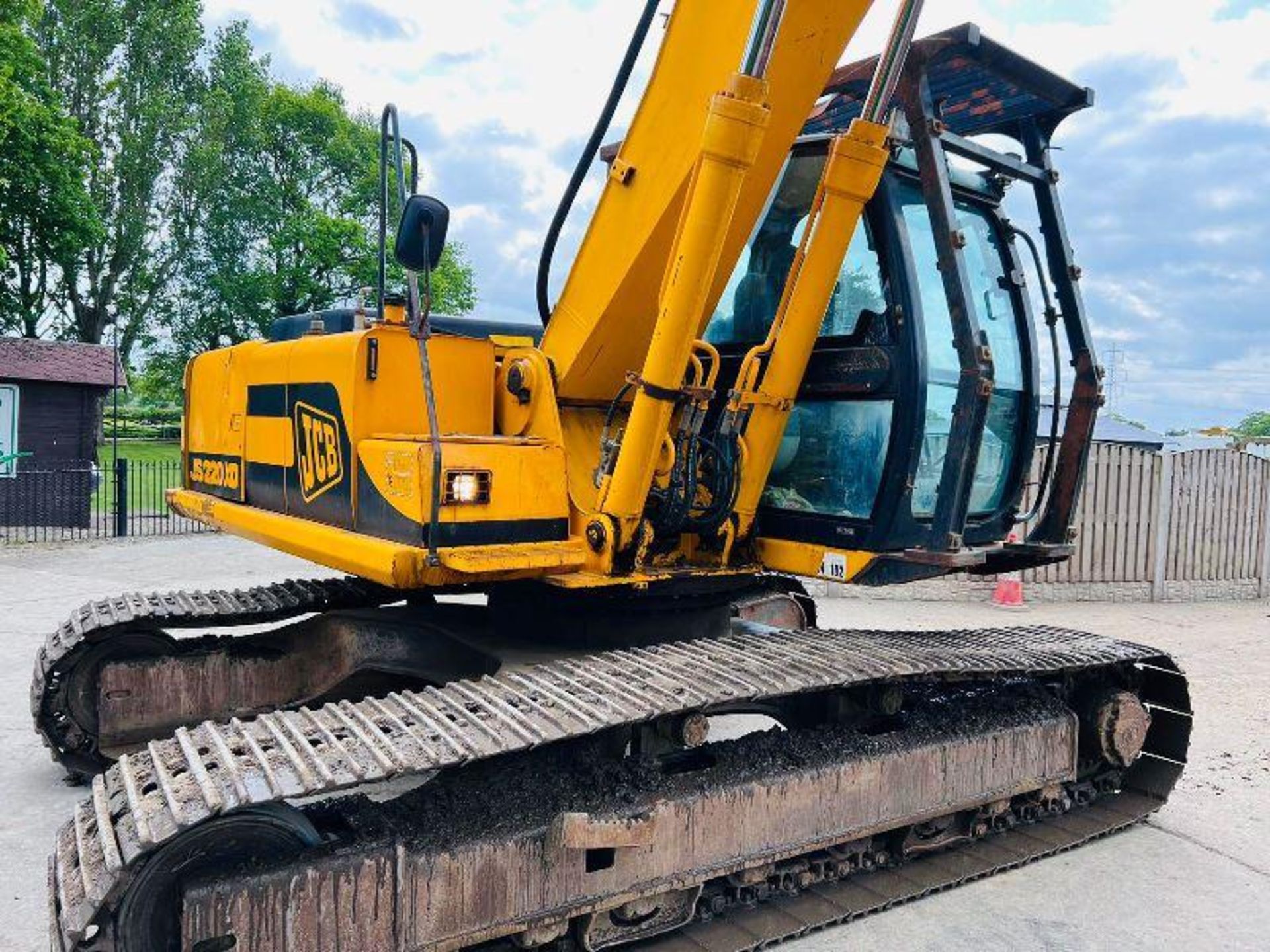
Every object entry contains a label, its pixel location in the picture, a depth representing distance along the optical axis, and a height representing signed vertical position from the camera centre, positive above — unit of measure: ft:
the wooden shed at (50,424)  51.29 -0.50
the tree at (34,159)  64.18 +17.26
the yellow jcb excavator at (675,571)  9.20 -1.59
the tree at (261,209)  109.81 +24.21
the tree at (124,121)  93.71 +28.94
